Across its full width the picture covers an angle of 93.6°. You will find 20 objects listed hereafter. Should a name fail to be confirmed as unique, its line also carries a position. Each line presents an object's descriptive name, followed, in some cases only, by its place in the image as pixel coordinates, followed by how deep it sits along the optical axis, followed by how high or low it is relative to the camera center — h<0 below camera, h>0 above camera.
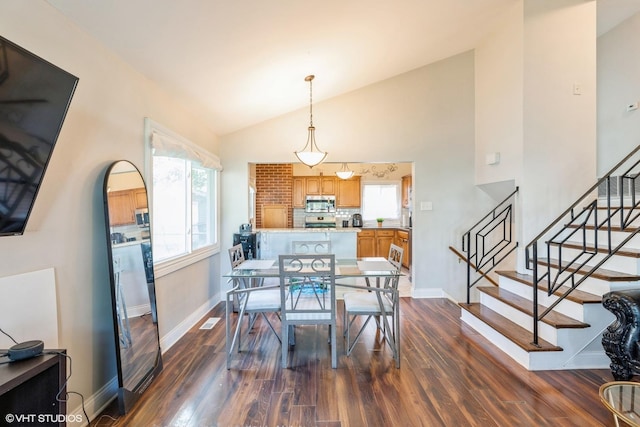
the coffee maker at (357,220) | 7.31 -0.29
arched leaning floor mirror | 1.93 -0.51
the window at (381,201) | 7.61 +0.18
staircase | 2.41 -0.89
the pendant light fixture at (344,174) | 6.45 +0.74
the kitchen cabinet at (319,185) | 7.21 +0.57
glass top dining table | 2.59 -0.57
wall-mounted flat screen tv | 1.18 +0.38
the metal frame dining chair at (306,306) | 2.37 -0.82
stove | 7.25 -0.32
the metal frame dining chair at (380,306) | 2.50 -0.86
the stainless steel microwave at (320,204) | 7.16 +0.11
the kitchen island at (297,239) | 4.61 -0.48
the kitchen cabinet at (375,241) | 6.98 -0.76
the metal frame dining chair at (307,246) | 3.59 -0.46
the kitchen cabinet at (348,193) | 7.34 +0.38
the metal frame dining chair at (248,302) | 2.47 -0.84
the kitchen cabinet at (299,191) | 7.21 +0.42
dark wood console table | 1.16 -0.74
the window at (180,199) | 2.68 +0.12
